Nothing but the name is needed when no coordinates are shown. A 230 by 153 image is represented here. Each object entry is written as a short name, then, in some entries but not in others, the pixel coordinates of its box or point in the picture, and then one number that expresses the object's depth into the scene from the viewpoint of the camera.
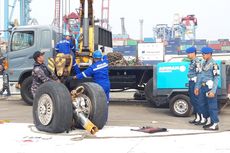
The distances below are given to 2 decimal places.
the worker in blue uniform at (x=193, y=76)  9.00
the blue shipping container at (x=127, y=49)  45.67
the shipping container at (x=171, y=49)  52.69
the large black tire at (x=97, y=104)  7.66
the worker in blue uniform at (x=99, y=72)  8.79
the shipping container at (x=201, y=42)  57.56
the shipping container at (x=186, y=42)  59.03
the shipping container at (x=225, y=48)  57.84
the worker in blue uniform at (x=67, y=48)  12.46
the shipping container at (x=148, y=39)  68.37
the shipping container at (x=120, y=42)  64.26
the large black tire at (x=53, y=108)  7.27
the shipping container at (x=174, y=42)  57.31
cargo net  13.45
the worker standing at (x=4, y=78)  14.76
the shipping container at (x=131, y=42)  65.19
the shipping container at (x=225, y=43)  61.51
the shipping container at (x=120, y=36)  75.62
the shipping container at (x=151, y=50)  31.35
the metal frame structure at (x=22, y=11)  57.56
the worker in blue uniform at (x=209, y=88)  8.02
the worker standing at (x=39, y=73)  8.80
